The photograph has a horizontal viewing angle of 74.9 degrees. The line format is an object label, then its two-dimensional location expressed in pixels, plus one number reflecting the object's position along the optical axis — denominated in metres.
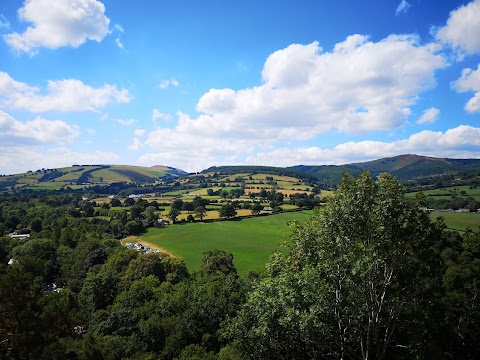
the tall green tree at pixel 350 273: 16.06
